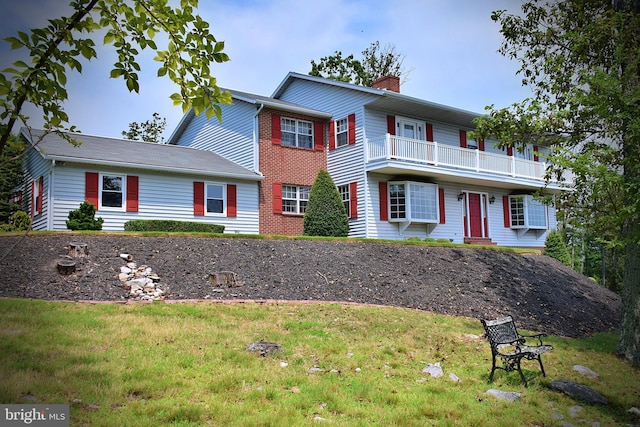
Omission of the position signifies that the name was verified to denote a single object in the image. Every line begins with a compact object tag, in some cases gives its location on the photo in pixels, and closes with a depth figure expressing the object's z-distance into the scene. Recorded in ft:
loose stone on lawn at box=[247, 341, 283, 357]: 22.84
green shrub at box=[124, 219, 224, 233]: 53.16
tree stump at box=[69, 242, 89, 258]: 37.76
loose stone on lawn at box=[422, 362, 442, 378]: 22.62
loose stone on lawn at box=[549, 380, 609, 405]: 21.17
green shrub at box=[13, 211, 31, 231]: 55.30
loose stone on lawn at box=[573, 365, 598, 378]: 25.95
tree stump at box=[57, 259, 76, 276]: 34.83
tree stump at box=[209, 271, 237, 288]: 36.60
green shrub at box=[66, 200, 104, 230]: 49.83
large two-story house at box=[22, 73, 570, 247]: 56.80
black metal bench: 22.86
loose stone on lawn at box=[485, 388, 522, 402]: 20.47
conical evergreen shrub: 59.06
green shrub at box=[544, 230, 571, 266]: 76.07
